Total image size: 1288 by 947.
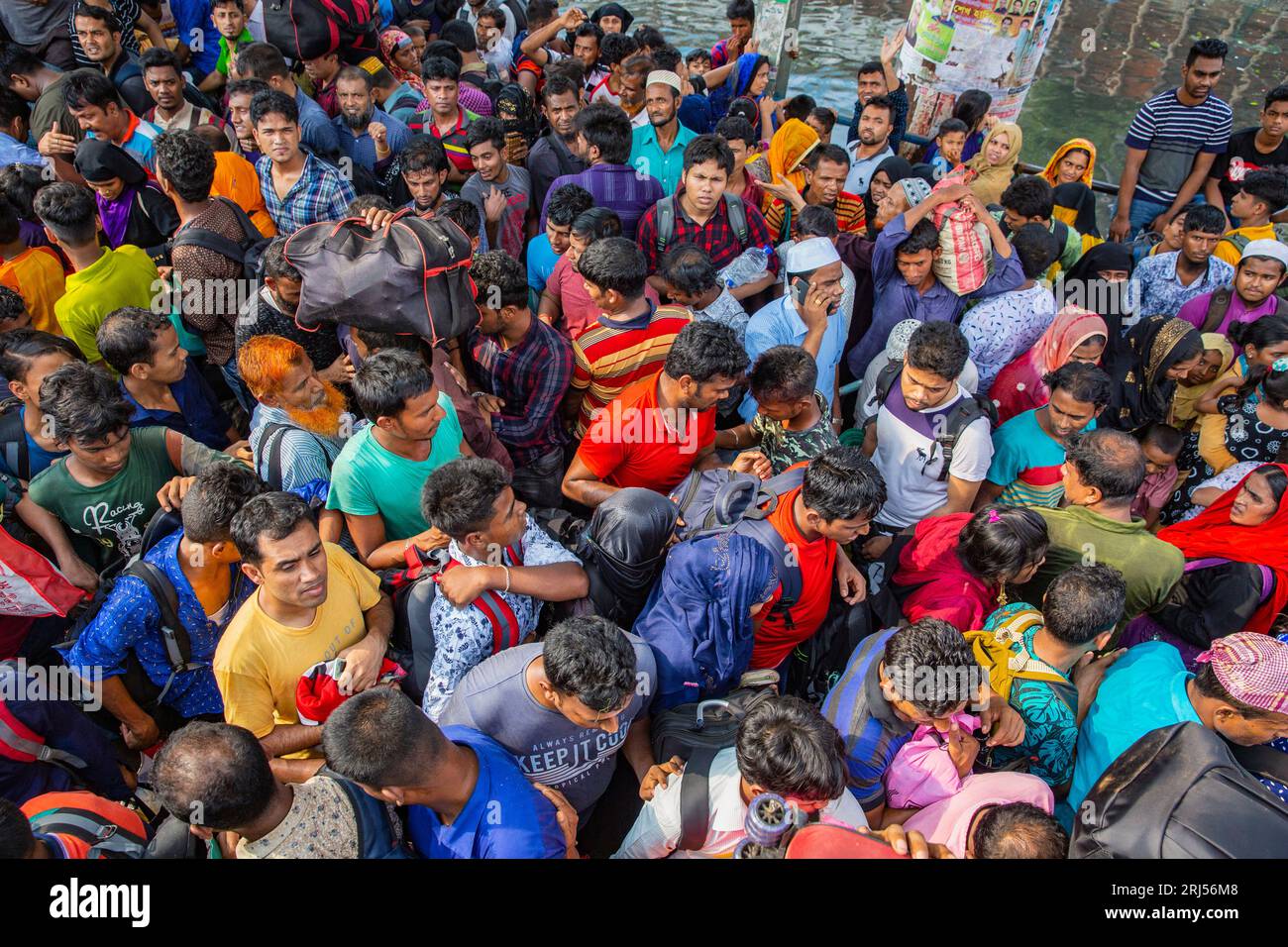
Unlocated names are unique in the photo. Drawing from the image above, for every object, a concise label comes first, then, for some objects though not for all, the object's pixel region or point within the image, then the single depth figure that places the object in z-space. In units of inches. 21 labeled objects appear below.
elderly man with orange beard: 122.3
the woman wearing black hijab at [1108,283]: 203.3
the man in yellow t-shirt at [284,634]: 96.7
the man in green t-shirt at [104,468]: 114.7
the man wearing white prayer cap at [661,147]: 224.7
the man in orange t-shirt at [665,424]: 127.4
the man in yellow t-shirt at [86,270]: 147.3
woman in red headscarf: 130.5
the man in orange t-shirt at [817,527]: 110.3
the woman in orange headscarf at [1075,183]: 239.0
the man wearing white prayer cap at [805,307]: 163.9
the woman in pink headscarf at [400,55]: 304.3
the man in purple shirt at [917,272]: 178.1
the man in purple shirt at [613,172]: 200.4
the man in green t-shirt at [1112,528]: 125.2
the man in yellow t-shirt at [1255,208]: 223.1
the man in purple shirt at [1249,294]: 192.4
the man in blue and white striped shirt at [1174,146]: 256.4
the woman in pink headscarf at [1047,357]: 162.2
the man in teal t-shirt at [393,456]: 111.6
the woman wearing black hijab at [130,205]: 170.1
